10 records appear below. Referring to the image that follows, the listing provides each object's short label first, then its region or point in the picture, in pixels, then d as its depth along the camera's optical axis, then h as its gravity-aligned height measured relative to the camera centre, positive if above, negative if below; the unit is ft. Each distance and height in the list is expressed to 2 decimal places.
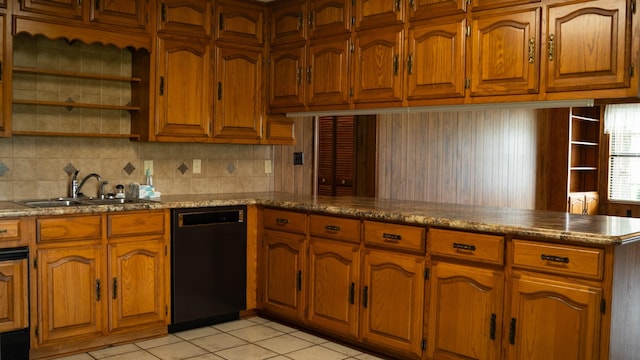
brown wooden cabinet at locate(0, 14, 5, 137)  10.71 +1.24
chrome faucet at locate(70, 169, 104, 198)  12.32 -0.60
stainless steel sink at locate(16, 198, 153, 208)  11.44 -0.95
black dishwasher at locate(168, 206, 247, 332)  12.10 -2.40
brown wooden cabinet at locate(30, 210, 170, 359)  10.35 -2.44
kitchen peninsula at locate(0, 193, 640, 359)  8.12 -1.95
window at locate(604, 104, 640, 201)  24.18 +0.67
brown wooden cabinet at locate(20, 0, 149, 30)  11.13 +3.08
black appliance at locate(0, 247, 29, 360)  9.84 -3.30
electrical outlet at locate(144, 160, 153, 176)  13.61 -0.19
